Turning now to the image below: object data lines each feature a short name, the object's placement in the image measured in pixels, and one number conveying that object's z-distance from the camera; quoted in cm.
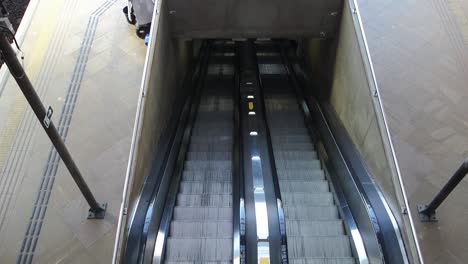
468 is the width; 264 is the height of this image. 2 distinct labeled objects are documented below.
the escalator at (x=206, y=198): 373
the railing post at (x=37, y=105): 286
